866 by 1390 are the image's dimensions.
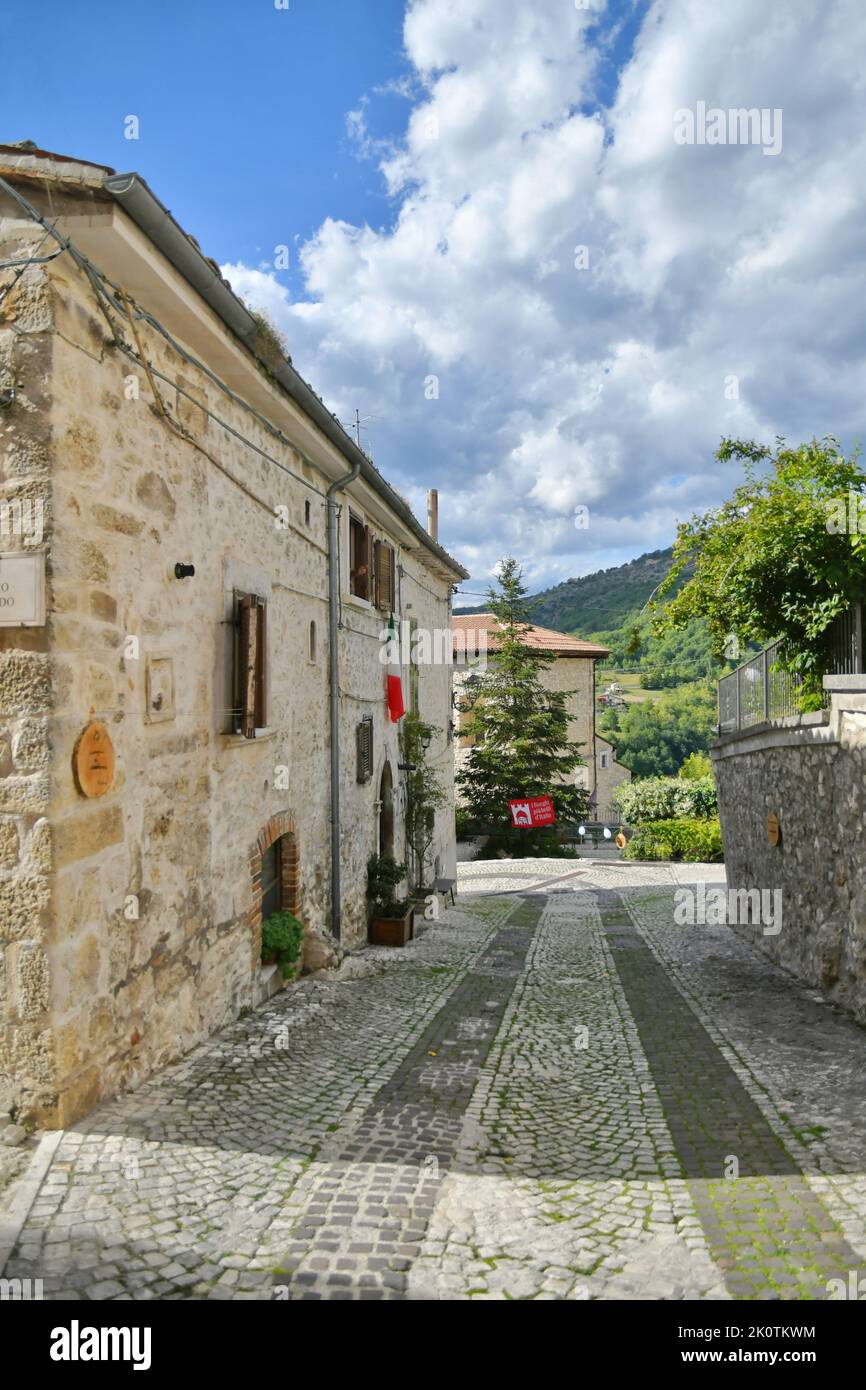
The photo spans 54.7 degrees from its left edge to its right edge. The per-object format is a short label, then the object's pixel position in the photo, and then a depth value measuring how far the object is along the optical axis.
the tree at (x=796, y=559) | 9.12
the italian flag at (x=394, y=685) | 12.73
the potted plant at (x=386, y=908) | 10.85
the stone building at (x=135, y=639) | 4.10
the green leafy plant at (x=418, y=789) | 14.02
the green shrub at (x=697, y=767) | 45.59
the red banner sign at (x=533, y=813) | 28.31
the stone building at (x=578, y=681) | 36.72
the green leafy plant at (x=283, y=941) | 7.36
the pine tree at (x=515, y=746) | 29.17
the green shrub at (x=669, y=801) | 28.55
